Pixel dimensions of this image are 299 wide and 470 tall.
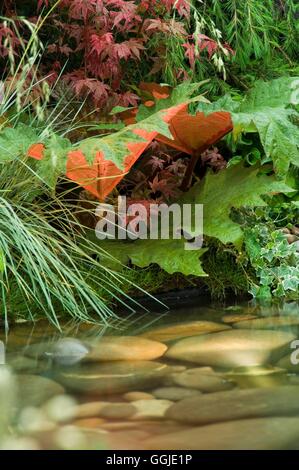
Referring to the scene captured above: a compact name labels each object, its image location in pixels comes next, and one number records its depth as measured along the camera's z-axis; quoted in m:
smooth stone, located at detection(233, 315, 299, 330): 3.03
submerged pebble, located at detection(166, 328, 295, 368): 2.57
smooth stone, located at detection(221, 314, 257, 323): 3.16
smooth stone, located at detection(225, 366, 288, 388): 2.28
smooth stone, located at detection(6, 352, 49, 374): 2.50
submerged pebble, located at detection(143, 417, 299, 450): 1.80
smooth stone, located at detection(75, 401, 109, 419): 2.04
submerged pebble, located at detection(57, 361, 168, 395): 2.27
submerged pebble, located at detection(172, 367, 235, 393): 2.25
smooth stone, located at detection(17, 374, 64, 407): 2.17
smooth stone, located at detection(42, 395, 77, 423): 2.02
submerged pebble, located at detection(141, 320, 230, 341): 2.89
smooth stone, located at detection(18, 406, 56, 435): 1.93
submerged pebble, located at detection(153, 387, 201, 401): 2.17
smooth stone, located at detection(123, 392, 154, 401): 2.18
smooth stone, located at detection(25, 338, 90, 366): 2.63
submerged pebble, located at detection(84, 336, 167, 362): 2.63
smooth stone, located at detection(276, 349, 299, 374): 2.45
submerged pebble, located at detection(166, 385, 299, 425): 2.00
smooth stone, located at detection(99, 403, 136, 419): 2.02
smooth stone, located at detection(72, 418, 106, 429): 1.95
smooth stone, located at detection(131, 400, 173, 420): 2.02
